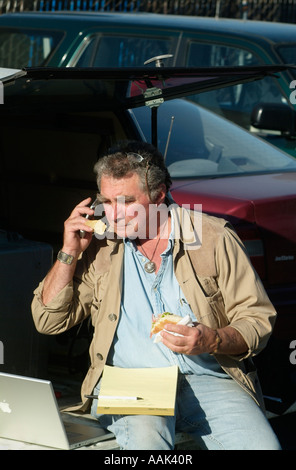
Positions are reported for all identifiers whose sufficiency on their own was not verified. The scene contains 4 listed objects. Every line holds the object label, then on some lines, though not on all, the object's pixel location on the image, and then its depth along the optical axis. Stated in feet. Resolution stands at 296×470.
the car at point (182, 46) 44.29
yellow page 21.17
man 22.22
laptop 21.15
